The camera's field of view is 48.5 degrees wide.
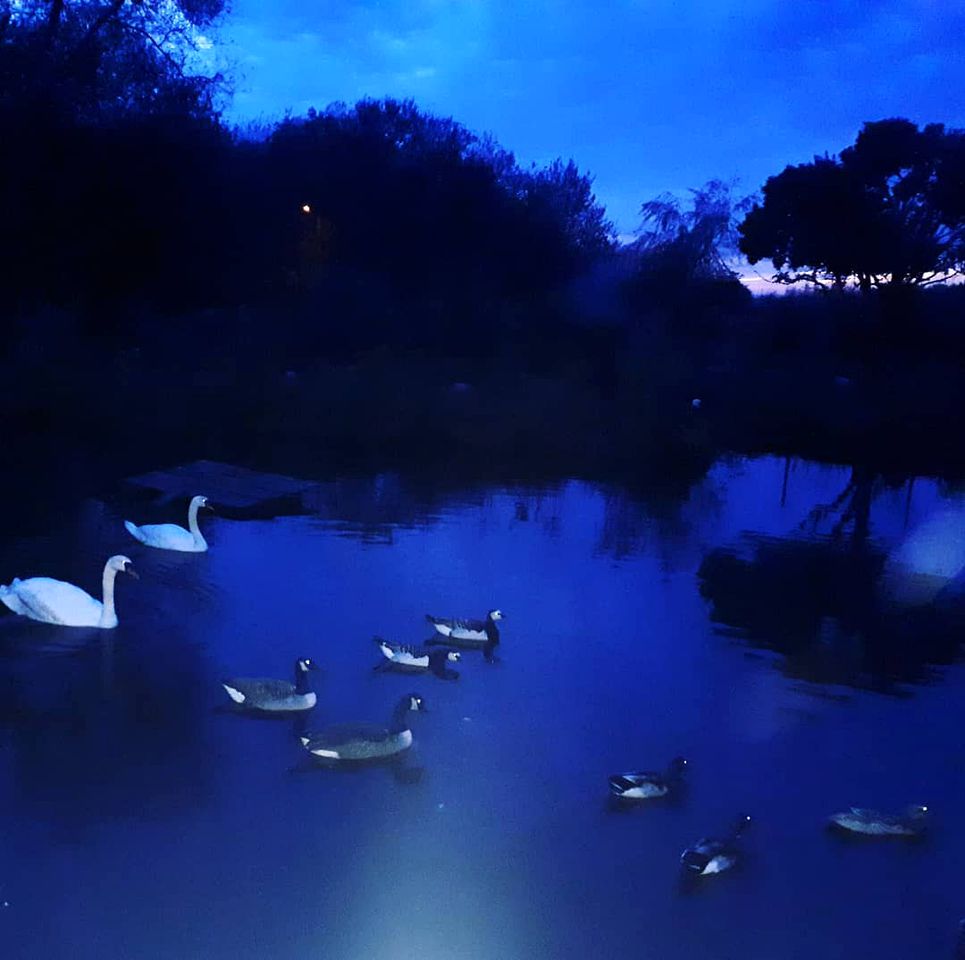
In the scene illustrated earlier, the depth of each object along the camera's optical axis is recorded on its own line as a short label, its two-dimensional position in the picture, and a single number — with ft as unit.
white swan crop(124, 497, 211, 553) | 38.29
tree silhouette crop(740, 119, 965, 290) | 117.50
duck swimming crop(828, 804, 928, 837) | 21.66
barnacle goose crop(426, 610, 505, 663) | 31.19
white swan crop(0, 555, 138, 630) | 29.55
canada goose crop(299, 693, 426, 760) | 23.25
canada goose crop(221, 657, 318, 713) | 25.44
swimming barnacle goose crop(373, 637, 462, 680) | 28.99
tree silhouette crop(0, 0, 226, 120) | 63.31
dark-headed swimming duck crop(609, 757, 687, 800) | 21.91
